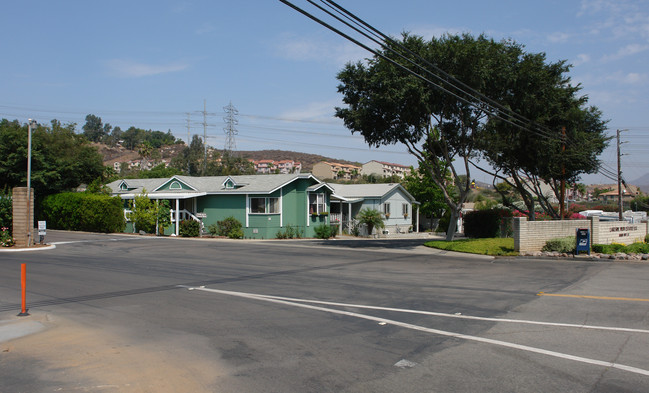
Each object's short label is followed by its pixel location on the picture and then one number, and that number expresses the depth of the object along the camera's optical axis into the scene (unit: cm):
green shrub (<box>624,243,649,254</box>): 2267
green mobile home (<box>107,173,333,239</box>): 3666
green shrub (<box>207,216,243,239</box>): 3584
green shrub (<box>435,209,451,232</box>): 5381
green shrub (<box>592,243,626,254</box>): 2262
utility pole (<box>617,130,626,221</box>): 4102
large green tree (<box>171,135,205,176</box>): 10132
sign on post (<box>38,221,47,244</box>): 2611
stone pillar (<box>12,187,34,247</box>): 2506
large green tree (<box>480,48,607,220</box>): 2819
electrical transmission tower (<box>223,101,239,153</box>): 8406
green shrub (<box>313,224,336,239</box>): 3966
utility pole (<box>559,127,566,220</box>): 2876
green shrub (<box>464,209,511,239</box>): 3381
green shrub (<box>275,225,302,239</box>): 3678
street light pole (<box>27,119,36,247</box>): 2536
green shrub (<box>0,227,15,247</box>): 2491
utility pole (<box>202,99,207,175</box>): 8588
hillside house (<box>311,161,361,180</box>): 16575
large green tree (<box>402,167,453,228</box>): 5569
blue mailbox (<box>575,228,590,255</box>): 2233
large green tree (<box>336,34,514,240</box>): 2520
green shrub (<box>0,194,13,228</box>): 3147
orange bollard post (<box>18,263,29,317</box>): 991
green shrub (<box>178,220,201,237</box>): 3584
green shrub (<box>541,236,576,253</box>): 2266
